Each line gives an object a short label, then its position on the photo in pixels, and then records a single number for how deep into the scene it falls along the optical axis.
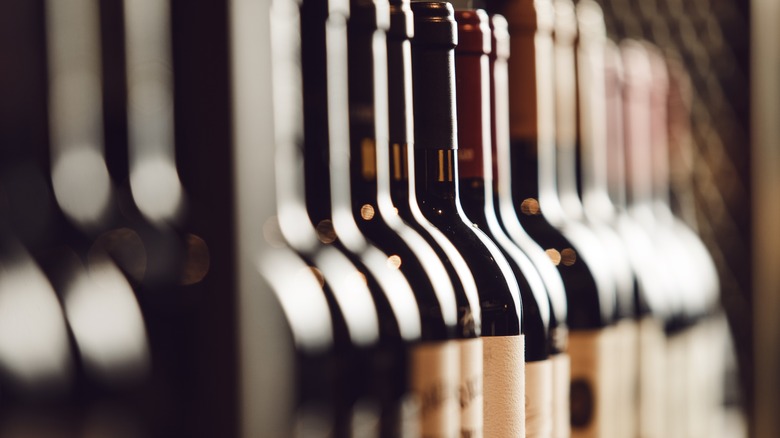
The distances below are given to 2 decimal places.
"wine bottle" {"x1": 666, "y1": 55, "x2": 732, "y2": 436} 1.30
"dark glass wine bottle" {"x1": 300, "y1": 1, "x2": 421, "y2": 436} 0.81
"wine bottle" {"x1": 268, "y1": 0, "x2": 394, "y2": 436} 0.85
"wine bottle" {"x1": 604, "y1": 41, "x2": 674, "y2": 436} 1.09
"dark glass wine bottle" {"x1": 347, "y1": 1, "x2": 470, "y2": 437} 0.77
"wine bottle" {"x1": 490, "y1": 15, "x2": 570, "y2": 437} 0.82
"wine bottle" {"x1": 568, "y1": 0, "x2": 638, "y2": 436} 1.00
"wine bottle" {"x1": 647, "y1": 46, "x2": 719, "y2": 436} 1.26
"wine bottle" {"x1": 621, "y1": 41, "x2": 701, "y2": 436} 1.20
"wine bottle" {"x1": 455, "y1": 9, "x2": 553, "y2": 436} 0.78
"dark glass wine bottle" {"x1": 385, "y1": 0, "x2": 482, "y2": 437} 0.75
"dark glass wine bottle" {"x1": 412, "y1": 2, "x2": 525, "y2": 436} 0.75
